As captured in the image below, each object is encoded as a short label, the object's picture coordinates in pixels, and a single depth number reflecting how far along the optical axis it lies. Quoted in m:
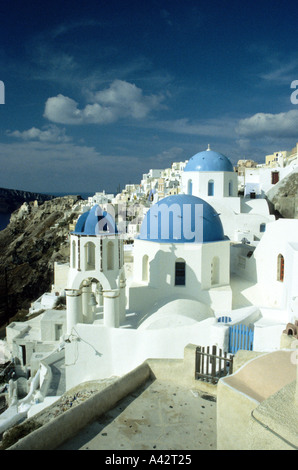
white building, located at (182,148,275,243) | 22.08
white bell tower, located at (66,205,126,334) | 11.48
